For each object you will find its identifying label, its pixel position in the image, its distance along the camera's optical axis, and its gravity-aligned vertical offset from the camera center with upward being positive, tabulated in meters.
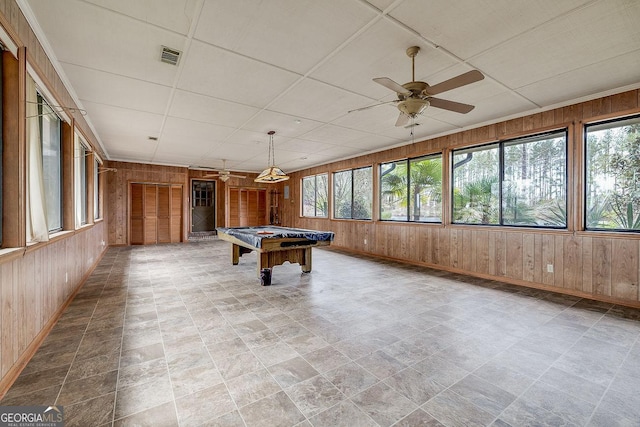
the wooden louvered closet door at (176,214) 9.71 -0.05
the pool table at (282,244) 4.38 -0.54
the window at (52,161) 2.94 +0.62
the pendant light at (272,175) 5.34 +0.72
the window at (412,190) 5.94 +0.49
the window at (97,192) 6.53 +0.51
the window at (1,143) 1.97 +0.50
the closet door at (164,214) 9.51 -0.05
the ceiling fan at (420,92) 2.38 +1.10
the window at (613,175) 3.59 +0.46
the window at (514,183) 4.25 +0.47
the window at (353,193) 7.77 +0.53
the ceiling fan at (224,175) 7.99 +1.12
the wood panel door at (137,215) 9.07 -0.07
